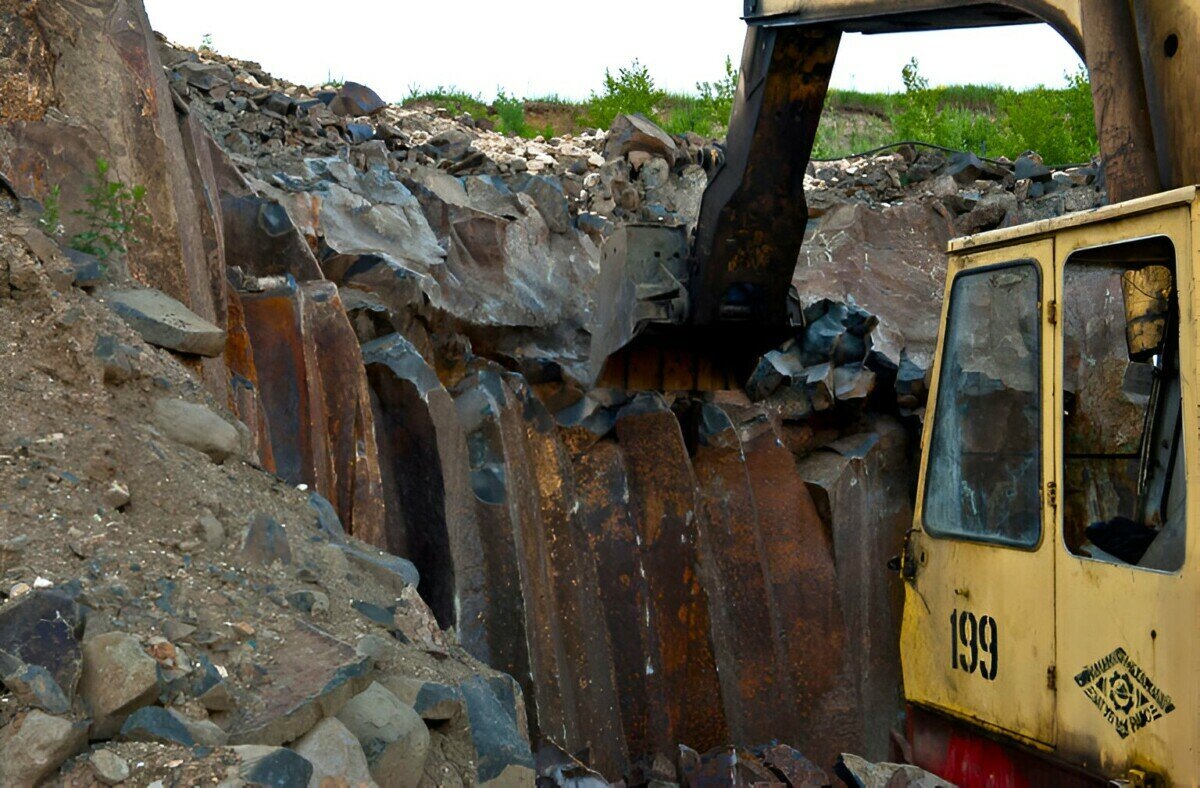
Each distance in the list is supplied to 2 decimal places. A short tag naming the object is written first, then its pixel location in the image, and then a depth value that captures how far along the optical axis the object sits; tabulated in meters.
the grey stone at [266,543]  2.85
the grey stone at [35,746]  1.90
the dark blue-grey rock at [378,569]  3.29
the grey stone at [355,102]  9.33
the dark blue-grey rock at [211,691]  2.21
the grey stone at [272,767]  2.03
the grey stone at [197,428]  3.20
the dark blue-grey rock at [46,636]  2.06
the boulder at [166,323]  3.54
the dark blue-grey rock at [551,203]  8.48
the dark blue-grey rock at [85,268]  3.45
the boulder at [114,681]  2.05
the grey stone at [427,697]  2.61
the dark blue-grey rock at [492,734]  2.69
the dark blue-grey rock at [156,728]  2.05
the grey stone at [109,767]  1.94
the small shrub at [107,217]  3.75
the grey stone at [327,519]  3.41
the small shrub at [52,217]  3.63
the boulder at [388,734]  2.38
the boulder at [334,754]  2.22
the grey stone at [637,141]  10.19
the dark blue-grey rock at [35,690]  1.99
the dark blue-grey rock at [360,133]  8.33
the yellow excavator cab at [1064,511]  3.06
